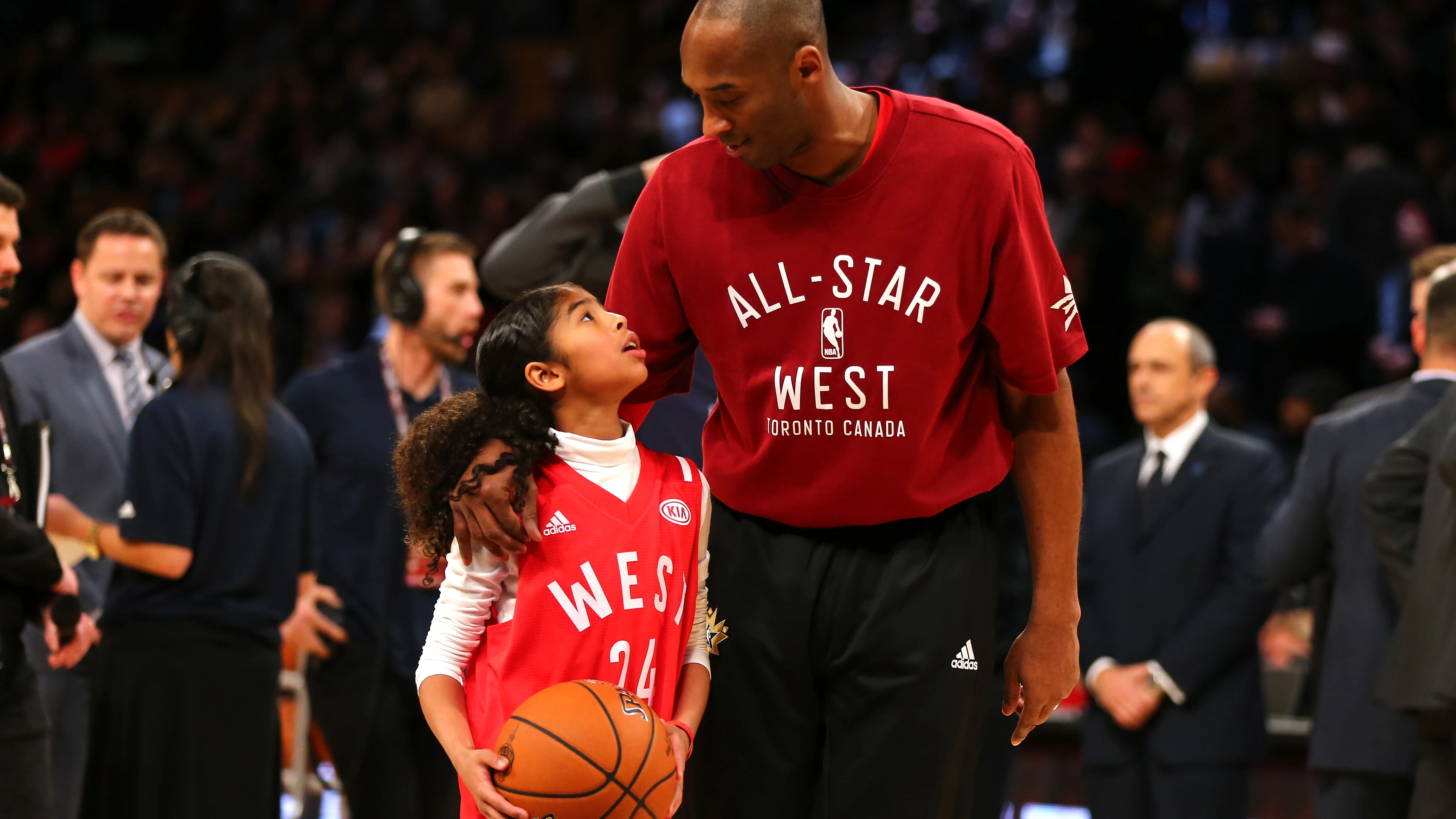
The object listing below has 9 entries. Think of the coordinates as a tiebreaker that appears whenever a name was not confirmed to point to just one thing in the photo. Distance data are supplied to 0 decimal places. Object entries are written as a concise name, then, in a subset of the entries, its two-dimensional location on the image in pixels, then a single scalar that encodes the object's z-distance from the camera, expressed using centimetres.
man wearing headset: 977
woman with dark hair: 869
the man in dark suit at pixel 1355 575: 979
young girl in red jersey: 520
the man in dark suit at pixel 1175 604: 1091
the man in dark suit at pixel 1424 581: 845
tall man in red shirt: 487
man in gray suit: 977
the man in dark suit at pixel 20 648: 744
